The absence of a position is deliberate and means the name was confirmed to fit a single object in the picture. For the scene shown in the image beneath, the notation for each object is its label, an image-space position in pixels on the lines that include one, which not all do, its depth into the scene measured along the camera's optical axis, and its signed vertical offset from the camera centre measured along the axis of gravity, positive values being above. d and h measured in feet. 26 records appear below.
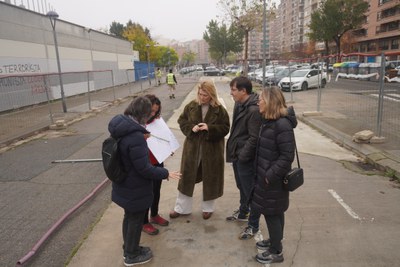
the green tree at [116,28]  247.91 +34.40
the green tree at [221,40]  211.20 +18.08
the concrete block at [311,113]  36.50 -5.53
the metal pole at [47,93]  36.47 -2.12
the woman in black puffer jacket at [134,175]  8.64 -2.98
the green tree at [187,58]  405.14 +14.09
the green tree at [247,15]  94.32 +15.27
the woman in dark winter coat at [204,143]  11.82 -2.78
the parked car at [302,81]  68.49 -3.40
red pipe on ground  10.68 -5.96
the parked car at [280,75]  75.20 -2.37
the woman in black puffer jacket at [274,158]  8.91 -2.61
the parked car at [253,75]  92.73 -2.62
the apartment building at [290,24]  338.75 +46.02
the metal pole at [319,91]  36.80 -3.16
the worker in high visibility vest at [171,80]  61.77 -1.90
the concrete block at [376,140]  23.36 -5.65
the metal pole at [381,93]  22.02 -2.18
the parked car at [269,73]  86.91 -2.03
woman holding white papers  11.64 -5.04
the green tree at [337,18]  145.38 +20.68
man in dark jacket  10.26 -2.34
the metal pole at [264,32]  49.52 +5.44
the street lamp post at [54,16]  43.33 +7.94
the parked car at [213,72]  156.76 -1.81
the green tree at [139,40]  176.45 +17.08
